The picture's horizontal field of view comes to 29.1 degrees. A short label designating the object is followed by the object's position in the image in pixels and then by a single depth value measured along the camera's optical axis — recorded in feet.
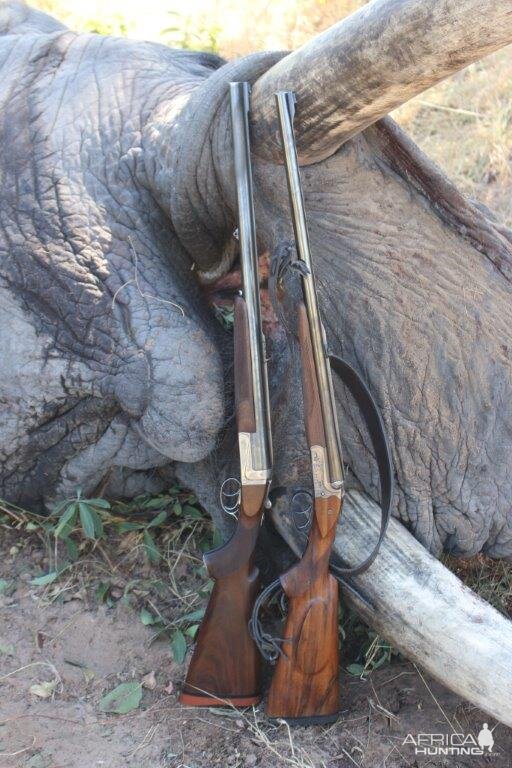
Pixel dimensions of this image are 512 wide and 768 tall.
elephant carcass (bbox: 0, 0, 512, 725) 9.06
